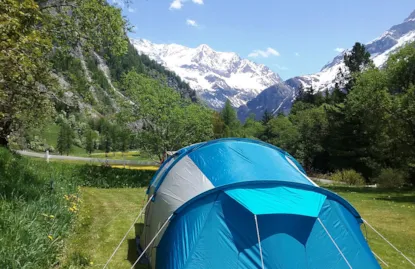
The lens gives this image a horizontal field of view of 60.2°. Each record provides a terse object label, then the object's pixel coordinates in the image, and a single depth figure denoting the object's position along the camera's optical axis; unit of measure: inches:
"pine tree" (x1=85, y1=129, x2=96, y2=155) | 3222.4
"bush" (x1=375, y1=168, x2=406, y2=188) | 916.0
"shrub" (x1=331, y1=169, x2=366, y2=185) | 1130.7
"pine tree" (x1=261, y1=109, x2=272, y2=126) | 4180.4
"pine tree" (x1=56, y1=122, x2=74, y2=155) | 3066.9
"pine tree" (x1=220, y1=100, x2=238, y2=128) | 3526.1
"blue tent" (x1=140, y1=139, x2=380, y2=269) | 219.8
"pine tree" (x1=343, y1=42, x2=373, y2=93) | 2257.6
